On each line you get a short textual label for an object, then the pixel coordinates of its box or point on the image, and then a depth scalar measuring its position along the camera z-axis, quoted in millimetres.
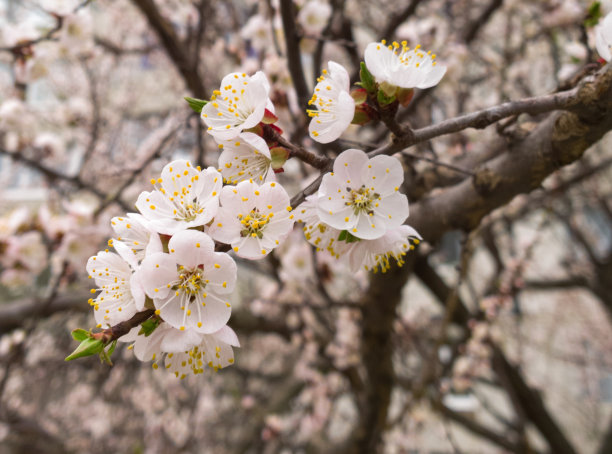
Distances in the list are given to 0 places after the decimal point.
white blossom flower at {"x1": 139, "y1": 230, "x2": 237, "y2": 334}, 139
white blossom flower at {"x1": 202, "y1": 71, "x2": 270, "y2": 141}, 148
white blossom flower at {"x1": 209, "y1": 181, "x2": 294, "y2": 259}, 147
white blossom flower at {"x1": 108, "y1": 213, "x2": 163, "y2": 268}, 142
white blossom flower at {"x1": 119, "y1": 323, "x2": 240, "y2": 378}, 142
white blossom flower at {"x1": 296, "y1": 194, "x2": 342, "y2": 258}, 160
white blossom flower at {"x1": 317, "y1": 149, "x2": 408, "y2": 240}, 152
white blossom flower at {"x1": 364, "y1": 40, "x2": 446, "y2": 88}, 152
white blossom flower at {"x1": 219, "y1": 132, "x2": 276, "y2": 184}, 157
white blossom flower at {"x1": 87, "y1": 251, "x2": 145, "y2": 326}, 149
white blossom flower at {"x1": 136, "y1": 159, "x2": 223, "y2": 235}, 144
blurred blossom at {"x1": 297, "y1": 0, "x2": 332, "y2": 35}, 380
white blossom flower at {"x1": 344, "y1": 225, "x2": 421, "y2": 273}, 165
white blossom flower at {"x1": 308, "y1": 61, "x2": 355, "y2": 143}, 149
